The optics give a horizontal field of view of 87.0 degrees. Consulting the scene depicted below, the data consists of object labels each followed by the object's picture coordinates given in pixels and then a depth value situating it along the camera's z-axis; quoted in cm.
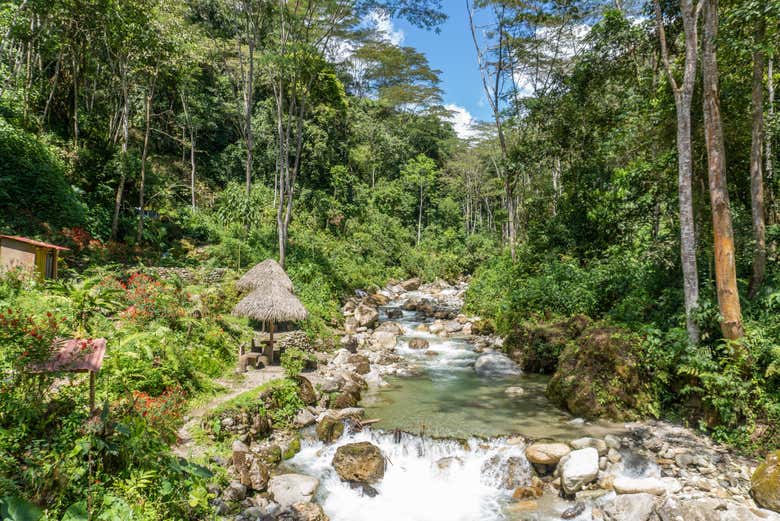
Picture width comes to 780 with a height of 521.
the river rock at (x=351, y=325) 1553
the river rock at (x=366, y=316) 1641
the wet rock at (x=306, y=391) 884
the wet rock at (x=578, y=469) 620
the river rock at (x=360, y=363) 1158
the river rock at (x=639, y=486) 582
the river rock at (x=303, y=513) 562
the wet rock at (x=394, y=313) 1955
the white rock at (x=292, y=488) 595
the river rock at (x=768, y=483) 525
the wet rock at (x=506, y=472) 670
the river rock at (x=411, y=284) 2727
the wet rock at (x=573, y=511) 576
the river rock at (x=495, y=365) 1163
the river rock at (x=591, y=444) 685
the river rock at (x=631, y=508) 537
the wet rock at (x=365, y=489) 651
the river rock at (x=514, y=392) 1001
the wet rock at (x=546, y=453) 674
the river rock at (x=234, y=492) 552
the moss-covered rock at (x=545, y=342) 1121
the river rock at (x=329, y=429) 777
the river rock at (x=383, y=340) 1451
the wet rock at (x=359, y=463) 675
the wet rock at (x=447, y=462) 709
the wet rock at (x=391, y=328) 1636
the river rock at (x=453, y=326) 1709
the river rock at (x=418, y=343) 1484
